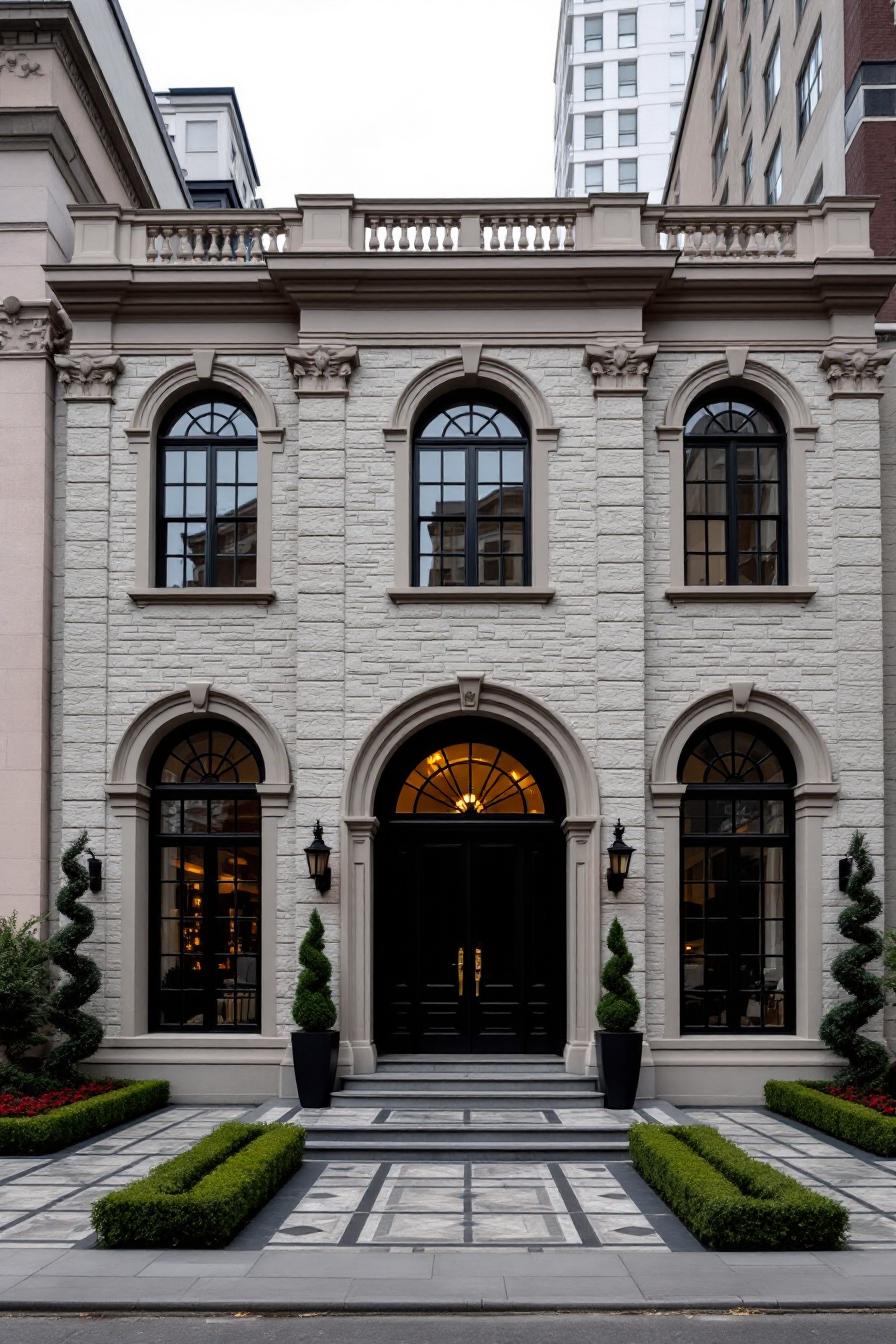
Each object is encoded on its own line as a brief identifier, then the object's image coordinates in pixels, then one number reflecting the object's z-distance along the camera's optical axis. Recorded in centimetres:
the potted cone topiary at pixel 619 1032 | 1708
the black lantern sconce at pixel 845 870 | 1838
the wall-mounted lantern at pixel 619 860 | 1816
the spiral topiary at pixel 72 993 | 1748
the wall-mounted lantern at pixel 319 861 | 1811
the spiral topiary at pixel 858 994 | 1752
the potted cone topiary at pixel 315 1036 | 1712
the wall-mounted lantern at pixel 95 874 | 1862
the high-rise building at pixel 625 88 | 7381
